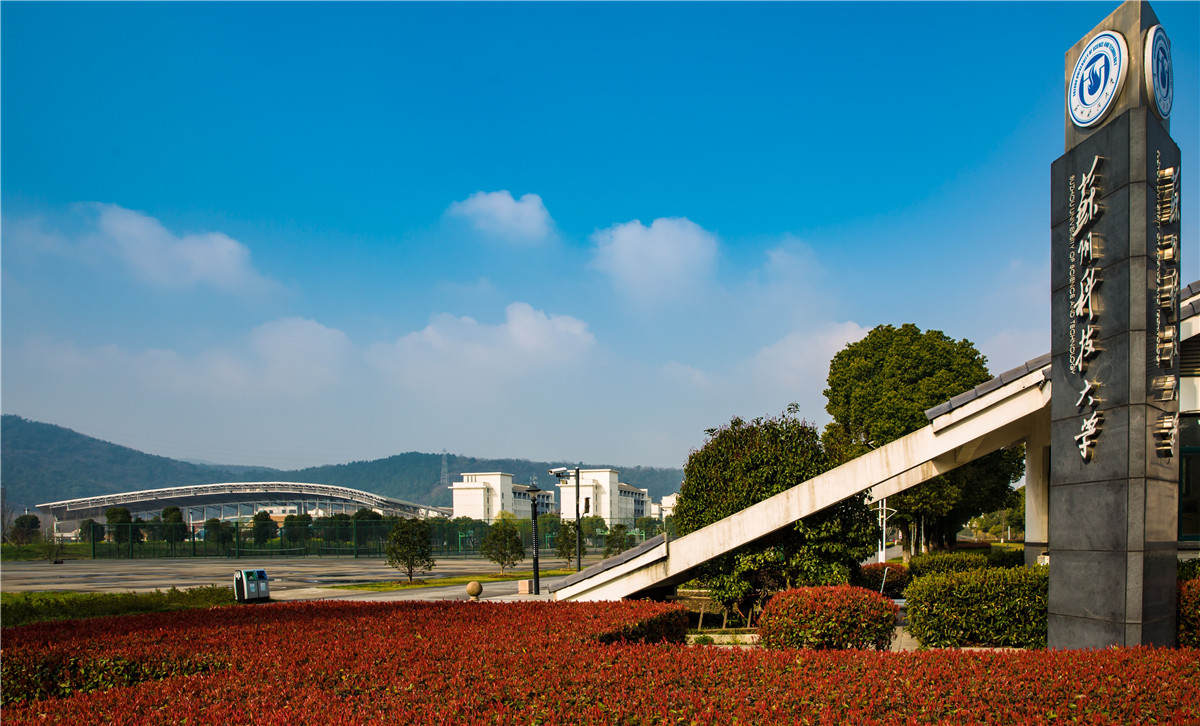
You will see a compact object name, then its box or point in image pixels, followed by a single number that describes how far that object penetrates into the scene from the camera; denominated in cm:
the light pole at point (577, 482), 3450
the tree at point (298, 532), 6253
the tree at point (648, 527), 6525
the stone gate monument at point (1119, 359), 900
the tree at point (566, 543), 4269
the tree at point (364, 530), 5959
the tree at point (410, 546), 3434
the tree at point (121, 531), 6248
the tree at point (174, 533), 6284
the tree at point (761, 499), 1473
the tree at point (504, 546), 4038
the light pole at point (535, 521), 2642
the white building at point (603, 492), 17871
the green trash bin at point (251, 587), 2472
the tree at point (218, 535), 6259
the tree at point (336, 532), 6081
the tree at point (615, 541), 4606
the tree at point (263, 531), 6259
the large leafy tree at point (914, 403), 3709
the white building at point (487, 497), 17400
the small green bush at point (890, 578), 2139
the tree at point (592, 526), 7478
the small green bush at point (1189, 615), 984
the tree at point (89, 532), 6214
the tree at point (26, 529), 8025
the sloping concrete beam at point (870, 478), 1287
